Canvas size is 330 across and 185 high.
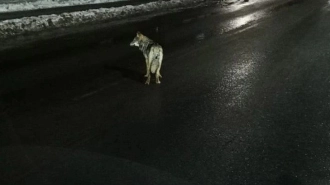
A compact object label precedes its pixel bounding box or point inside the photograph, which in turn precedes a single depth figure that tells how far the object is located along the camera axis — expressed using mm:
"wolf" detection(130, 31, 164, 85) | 7488
